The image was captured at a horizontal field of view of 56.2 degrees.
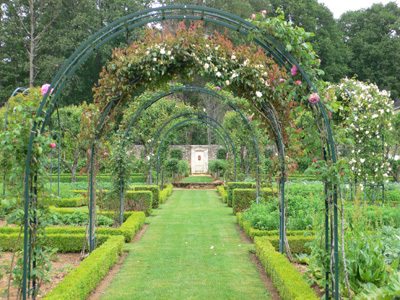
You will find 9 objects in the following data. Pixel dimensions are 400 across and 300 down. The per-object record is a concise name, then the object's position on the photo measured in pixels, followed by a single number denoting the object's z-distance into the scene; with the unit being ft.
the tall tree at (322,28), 96.17
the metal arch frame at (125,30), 11.19
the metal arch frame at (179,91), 28.44
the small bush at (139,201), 32.91
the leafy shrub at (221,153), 83.92
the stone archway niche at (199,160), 88.69
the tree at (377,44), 102.47
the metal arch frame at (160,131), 43.56
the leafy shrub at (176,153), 82.07
